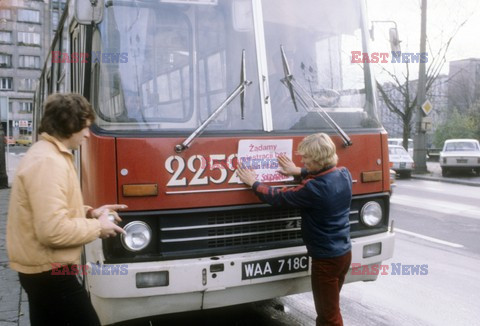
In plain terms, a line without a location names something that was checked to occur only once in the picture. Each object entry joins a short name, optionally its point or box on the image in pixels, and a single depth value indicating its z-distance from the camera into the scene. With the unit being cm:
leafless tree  2667
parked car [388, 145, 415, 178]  2188
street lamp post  2172
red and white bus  346
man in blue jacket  349
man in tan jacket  241
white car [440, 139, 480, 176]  2200
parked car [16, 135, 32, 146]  6205
